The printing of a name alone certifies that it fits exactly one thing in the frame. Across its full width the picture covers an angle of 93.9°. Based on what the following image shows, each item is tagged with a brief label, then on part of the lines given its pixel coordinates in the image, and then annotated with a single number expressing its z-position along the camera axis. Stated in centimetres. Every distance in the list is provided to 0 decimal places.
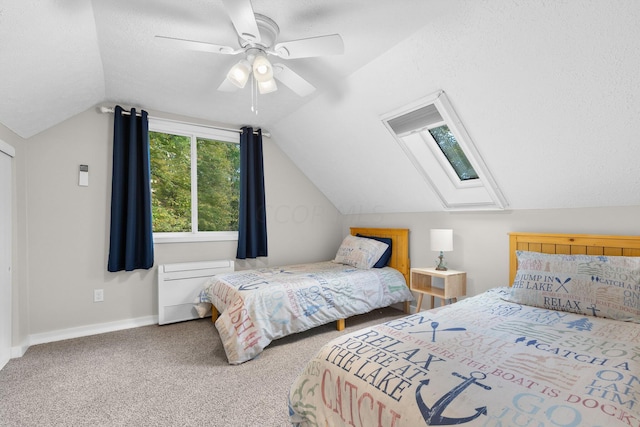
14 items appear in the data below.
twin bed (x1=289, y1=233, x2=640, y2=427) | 97
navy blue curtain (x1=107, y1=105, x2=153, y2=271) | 300
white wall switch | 294
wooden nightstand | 283
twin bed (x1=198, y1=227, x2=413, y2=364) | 242
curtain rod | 300
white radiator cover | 316
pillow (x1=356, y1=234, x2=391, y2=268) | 357
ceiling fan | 157
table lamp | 292
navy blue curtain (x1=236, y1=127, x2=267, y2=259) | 371
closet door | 227
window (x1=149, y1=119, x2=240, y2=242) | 341
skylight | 243
